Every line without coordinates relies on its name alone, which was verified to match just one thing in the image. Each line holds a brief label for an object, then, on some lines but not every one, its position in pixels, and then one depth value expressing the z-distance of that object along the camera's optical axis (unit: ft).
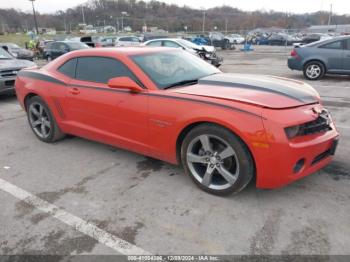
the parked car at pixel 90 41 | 67.41
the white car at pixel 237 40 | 144.56
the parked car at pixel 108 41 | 88.35
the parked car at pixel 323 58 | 32.94
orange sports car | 9.70
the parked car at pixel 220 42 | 105.40
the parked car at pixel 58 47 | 59.29
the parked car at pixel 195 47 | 48.73
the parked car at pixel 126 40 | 85.10
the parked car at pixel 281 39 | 123.75
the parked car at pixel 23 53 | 69.41
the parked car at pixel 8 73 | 26.62
